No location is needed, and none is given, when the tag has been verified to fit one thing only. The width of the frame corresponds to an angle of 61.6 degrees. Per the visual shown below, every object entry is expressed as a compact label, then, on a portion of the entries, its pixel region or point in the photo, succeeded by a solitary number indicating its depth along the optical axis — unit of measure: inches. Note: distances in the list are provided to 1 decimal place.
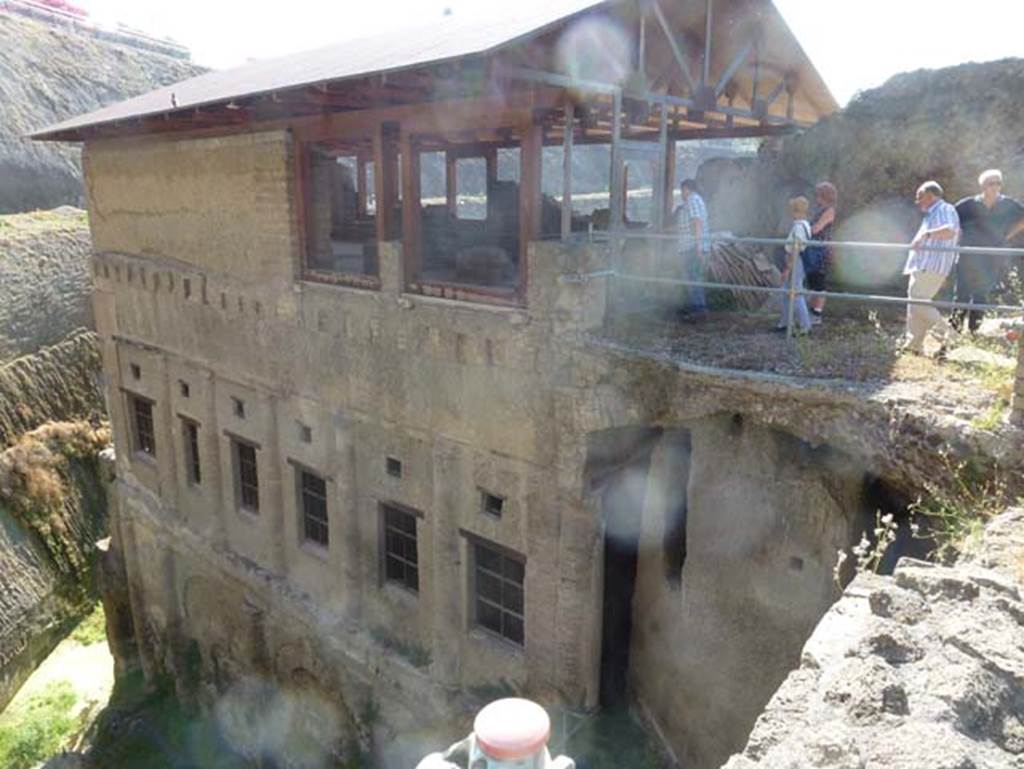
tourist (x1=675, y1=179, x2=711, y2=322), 354.3
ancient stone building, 291.0
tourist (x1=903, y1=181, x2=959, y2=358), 284.2
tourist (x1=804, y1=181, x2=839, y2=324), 343.0
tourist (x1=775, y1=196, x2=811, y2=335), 311.9
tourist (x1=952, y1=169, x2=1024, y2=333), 308.0
